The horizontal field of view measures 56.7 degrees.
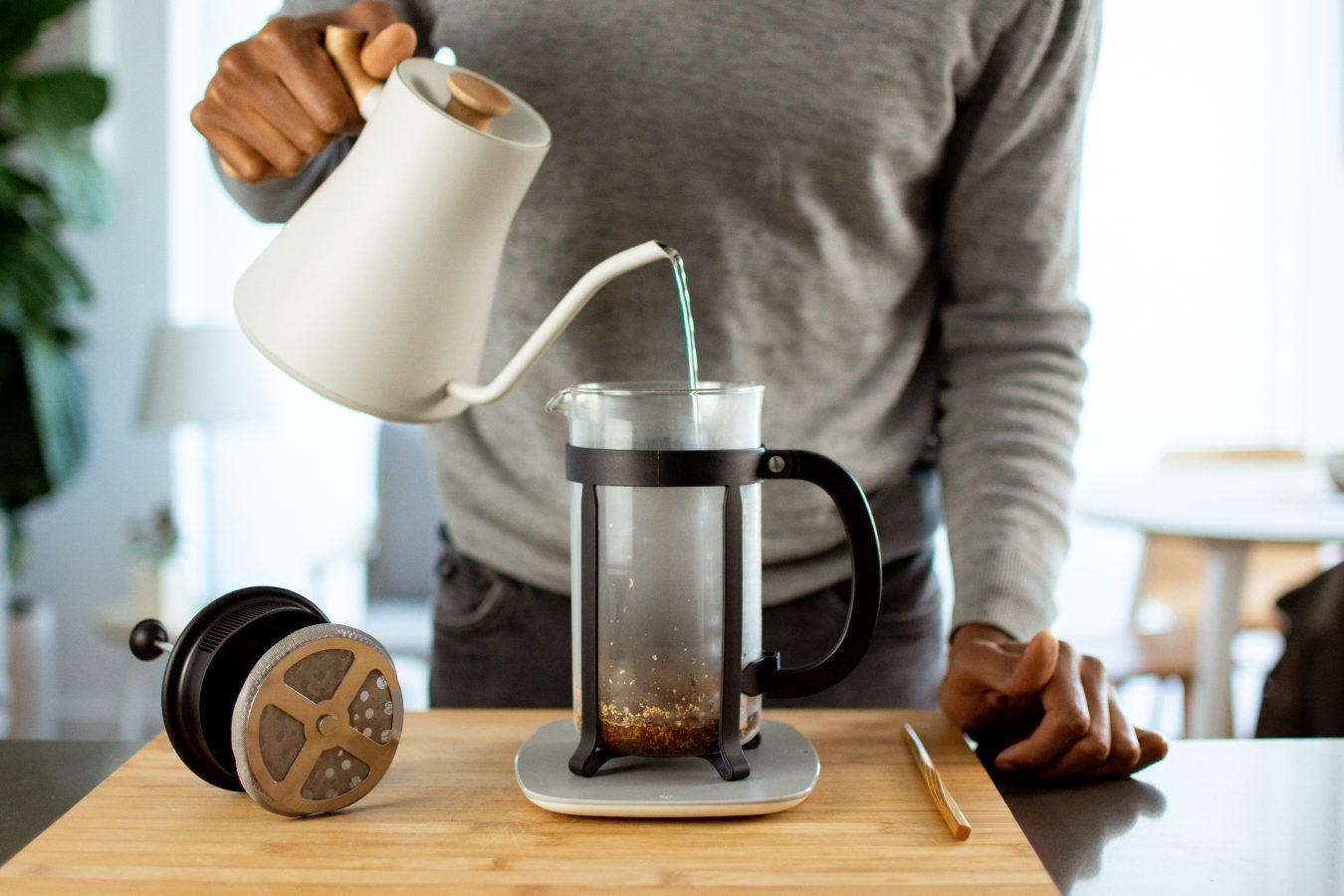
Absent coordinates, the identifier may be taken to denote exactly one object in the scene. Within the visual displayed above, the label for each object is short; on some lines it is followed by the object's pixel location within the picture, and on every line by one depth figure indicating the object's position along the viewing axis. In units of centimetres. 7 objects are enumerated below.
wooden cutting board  59
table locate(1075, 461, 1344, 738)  227
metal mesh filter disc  63
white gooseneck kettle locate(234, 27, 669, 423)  66
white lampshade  298
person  99
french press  68
